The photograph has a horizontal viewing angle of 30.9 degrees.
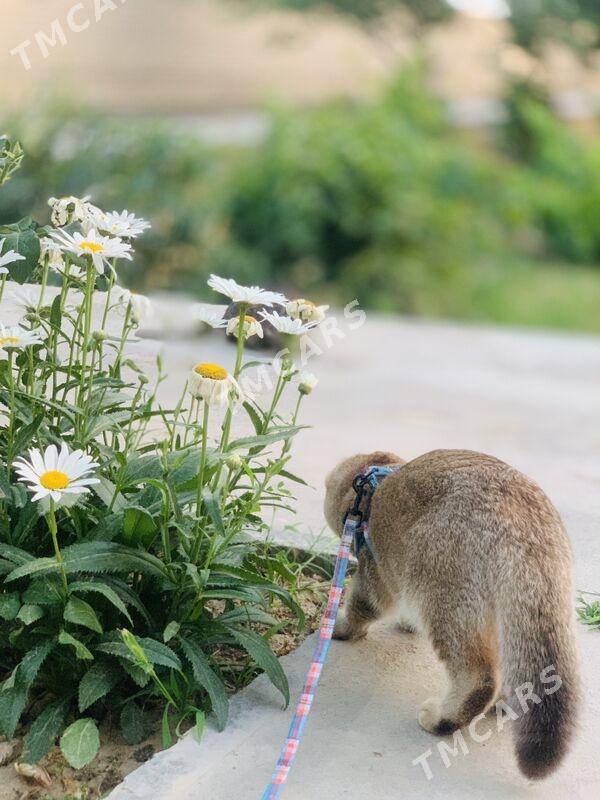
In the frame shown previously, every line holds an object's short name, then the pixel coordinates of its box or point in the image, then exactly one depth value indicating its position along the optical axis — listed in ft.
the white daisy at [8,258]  7.33
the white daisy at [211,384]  6.96
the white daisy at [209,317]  7.74
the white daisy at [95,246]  7.32
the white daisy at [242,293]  7.39
